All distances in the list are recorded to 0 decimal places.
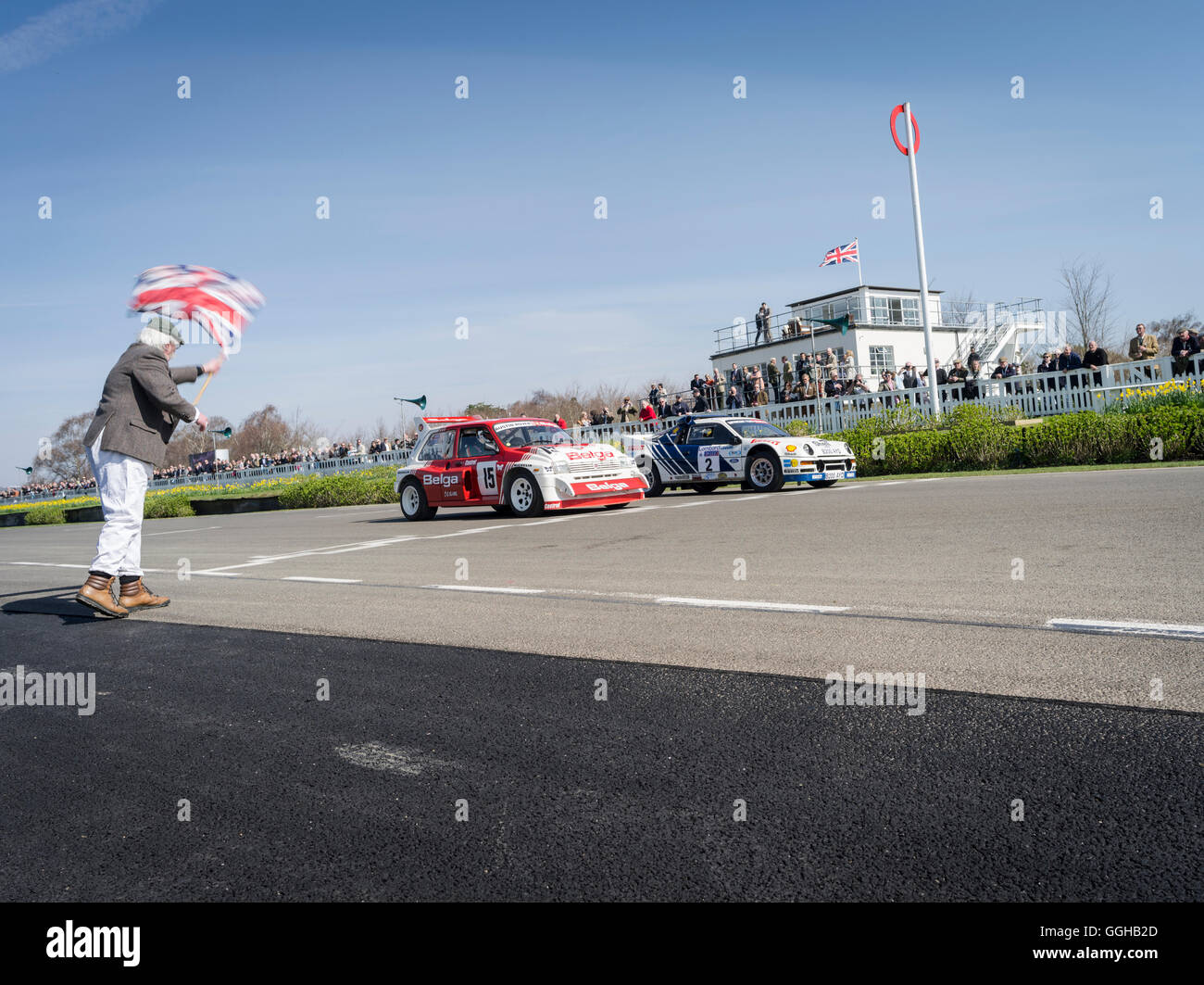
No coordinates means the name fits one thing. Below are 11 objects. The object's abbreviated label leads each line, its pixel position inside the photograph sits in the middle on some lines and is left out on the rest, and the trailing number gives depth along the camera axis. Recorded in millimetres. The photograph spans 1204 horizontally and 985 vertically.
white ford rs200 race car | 17844
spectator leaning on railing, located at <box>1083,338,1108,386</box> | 22527
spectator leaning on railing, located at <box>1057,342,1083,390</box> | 23297
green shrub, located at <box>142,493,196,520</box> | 30734
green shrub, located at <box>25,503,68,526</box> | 34094
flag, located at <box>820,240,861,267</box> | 40469
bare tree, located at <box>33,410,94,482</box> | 103125
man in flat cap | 7324
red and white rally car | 15562
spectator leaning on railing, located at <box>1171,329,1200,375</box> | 21238
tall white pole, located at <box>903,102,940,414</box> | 26984
